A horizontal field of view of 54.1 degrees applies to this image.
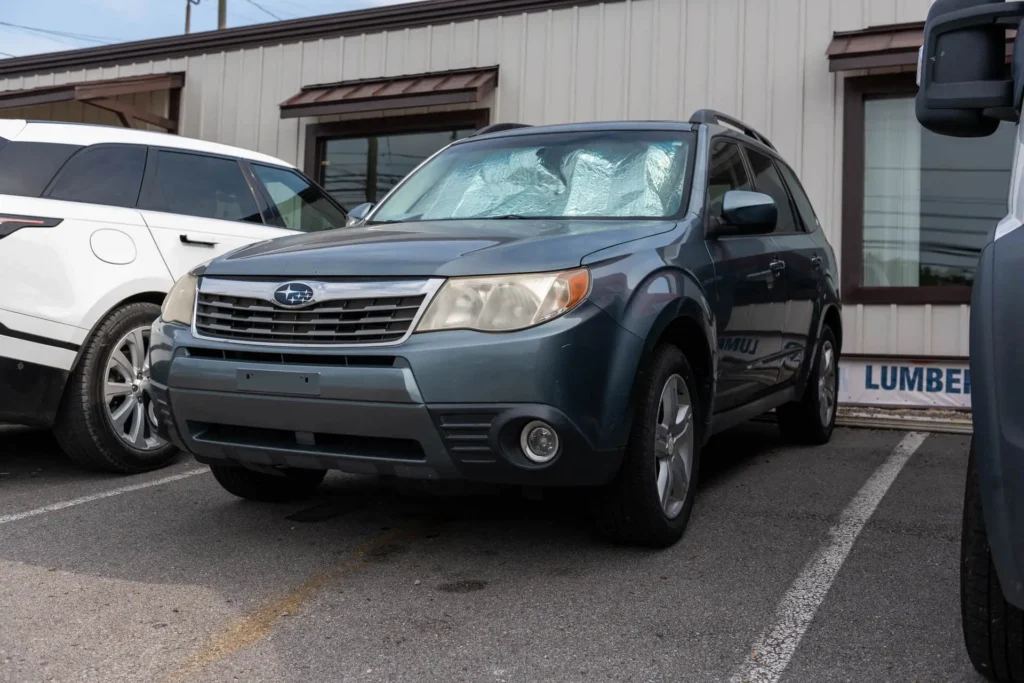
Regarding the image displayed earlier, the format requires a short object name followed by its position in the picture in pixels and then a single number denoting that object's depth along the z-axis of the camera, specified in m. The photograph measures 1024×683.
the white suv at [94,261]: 4.46
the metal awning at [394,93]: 9.60
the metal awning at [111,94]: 10.32
